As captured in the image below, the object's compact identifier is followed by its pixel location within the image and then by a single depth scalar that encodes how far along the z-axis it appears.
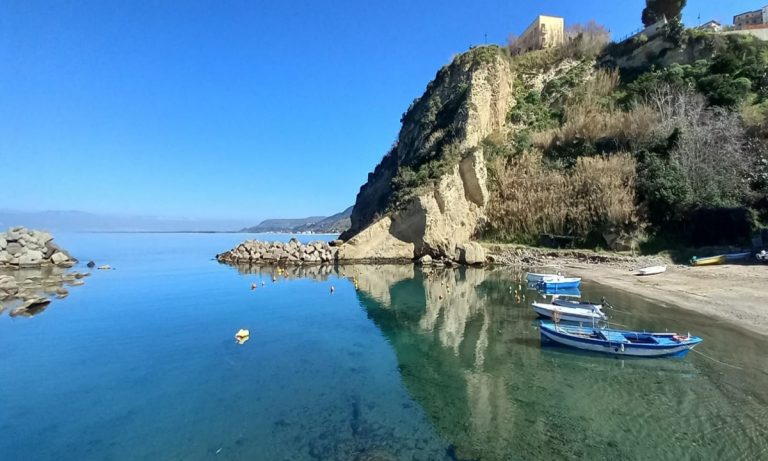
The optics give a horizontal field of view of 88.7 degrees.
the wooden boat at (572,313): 18.69
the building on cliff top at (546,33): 69.81
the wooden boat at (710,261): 28.89
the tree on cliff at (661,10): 59.43
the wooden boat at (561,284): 25.94
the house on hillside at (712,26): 54.22
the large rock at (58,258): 47.75
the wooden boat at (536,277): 27.53
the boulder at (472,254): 42.56
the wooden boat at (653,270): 29.47
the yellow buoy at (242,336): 18.20
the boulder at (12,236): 46.58
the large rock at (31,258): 44.31
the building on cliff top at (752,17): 63.44
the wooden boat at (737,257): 28.66
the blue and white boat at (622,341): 14.35
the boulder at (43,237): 48.88
